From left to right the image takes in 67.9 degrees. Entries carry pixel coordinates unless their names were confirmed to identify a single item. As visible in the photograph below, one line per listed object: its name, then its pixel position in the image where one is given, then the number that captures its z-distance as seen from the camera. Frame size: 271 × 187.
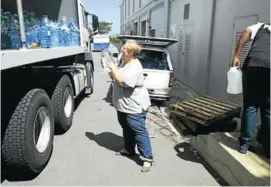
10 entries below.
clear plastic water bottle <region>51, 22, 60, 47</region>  3.35
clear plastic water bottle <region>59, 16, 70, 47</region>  3.69
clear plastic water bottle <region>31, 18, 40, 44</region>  3.13
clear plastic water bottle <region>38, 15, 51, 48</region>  3.18
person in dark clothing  2.35
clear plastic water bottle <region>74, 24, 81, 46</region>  4.69
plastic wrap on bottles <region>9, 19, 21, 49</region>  2.53
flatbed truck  2.32
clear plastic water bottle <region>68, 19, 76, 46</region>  4.29
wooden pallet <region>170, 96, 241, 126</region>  3.67
